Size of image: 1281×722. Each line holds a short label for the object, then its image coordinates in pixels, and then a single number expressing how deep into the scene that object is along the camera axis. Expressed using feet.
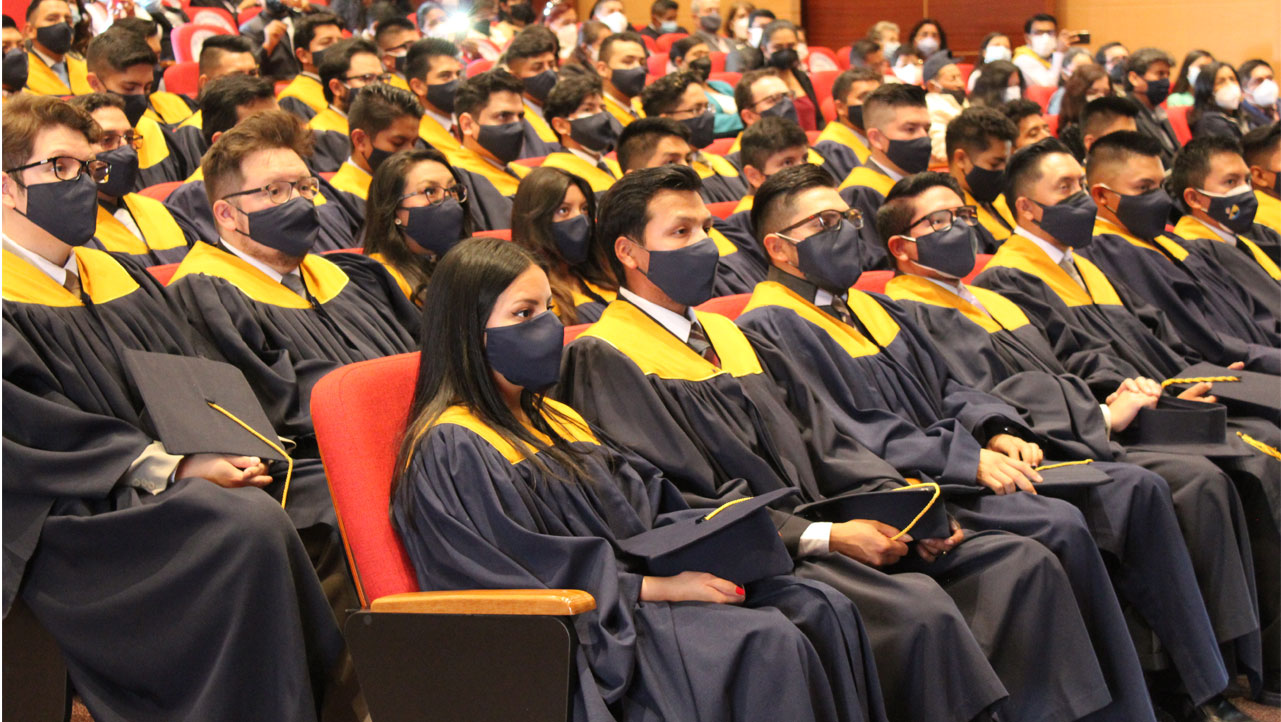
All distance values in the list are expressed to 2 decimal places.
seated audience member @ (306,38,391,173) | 18.16
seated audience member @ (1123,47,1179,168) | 27.25
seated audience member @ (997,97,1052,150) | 18.88
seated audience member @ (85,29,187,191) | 16.33
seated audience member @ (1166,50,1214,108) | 29.17
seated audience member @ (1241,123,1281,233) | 16.66
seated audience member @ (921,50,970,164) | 19.81
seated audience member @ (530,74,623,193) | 18.01
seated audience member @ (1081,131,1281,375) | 13.20
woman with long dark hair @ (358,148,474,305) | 11.50
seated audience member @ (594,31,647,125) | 23.95
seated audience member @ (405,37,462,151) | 19.07
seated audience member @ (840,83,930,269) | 16.71
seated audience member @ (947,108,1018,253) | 16.43
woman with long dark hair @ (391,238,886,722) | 6.39
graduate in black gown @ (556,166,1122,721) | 7.23
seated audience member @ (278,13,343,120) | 20.10
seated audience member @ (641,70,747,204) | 19.03
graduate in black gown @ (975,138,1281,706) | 11.88
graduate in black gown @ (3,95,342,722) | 7.13
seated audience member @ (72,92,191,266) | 12.54
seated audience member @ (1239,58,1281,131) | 27.78
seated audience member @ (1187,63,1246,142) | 25.77
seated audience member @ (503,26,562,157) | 21.52
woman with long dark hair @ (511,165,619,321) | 11.60
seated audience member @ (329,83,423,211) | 14.82
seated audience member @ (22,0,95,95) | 19.17
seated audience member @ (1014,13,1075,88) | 31.48
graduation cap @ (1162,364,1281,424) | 10.81
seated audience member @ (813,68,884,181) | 19.33
